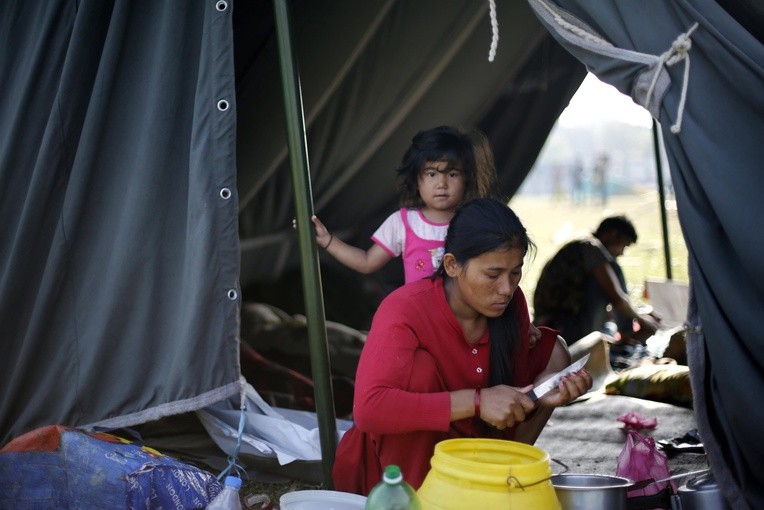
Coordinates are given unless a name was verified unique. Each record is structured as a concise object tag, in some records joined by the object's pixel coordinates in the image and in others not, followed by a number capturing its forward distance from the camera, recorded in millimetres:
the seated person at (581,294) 5746
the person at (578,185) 27855
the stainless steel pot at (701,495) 2723
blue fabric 3025
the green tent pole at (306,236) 3252
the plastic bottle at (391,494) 2283
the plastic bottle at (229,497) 2867
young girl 3807
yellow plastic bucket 2338
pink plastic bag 3221
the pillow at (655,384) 4625
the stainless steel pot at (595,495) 2559
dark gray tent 3316
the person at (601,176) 26844
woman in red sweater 2842
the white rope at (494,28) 2814
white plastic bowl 2809
